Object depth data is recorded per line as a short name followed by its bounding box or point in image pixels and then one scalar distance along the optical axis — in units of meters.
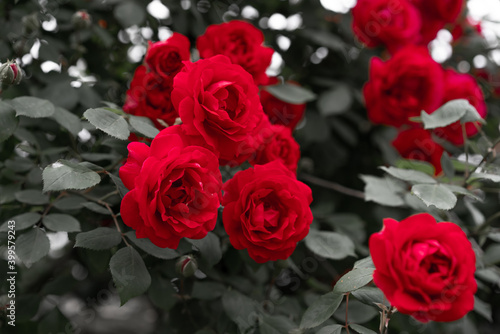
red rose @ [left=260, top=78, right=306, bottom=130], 1.27
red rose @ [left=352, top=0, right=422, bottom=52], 1.39
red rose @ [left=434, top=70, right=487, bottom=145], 1.29
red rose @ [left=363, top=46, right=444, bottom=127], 1.27
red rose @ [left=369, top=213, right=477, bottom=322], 0.65
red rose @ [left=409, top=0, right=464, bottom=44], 1.42
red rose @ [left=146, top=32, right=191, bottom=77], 0.87
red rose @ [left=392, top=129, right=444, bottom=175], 1.29
